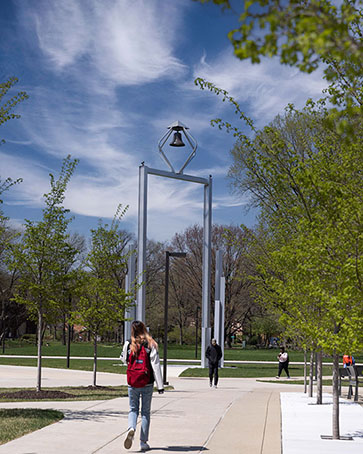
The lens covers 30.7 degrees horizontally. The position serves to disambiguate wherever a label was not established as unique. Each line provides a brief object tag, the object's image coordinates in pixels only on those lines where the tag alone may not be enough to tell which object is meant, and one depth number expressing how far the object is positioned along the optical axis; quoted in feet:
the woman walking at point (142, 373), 28.86
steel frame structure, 92.84
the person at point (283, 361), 88.52
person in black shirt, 70.54
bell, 81.10
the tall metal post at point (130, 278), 98.48
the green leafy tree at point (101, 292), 65.00
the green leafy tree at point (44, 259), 55.57
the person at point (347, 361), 76.64
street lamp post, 67.21
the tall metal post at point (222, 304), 110.52
